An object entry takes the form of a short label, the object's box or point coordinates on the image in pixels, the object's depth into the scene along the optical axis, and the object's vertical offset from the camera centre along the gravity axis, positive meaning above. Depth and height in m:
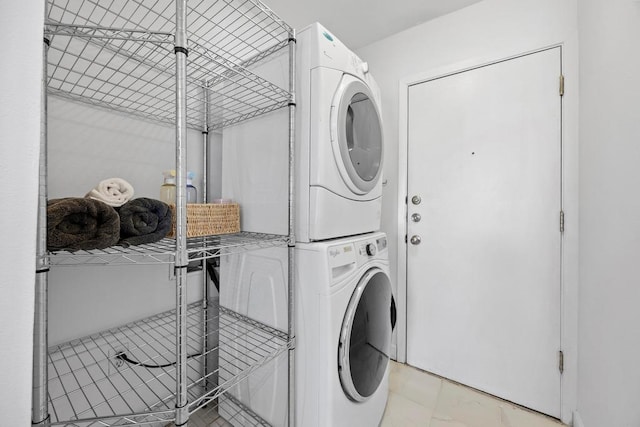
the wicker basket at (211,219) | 1.02 -0.03
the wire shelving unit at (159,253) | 0.73 -0.12
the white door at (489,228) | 1.48 -0.09
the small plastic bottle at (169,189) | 1.14 +0.10
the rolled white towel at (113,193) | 0.79 +0.06
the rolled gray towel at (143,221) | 0.78 -0.03
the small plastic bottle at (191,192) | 1.26 +0.10
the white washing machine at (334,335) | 1.02 -0.50
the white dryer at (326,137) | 1.09 +0.32
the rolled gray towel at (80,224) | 0.66 -0.03
